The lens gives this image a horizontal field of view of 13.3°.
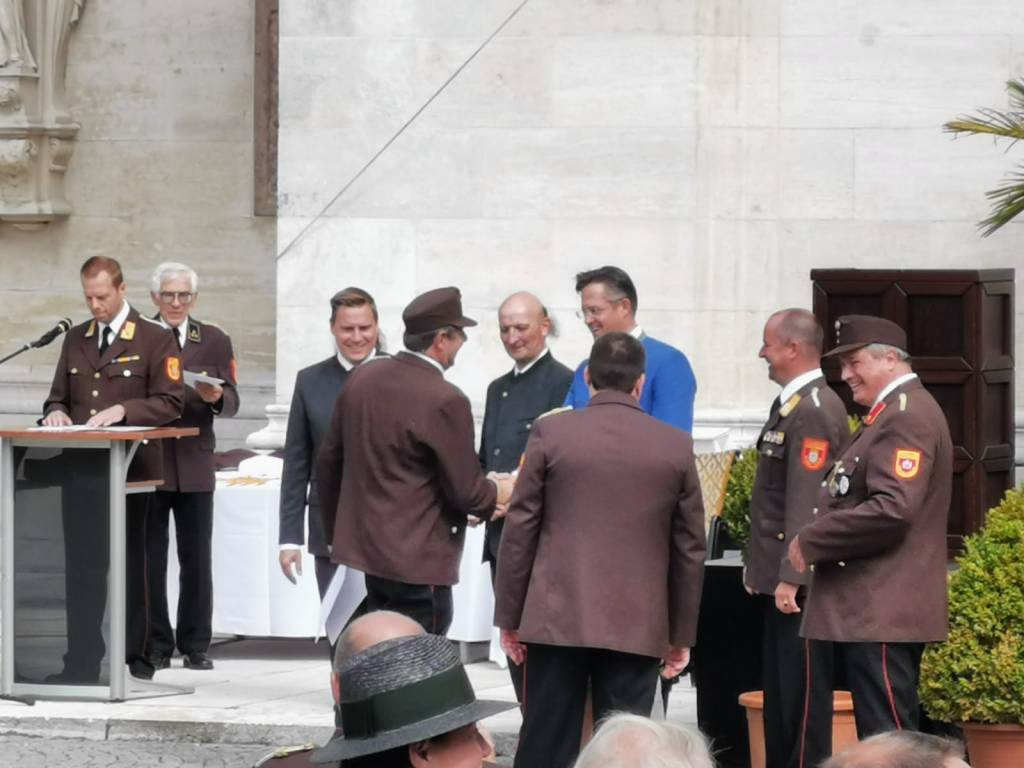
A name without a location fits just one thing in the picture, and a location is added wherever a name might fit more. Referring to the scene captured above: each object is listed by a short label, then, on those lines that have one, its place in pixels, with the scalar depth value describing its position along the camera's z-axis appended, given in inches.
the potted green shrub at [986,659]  579.6
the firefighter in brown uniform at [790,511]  589.3
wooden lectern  739.4
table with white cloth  816.0
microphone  732.9
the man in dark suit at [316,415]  717.1
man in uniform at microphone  744.1
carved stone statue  1099.7
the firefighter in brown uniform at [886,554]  552.5
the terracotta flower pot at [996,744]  587.2
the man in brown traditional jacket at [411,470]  635.8
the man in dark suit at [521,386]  704.7
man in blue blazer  661.1
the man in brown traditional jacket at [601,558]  554.3
